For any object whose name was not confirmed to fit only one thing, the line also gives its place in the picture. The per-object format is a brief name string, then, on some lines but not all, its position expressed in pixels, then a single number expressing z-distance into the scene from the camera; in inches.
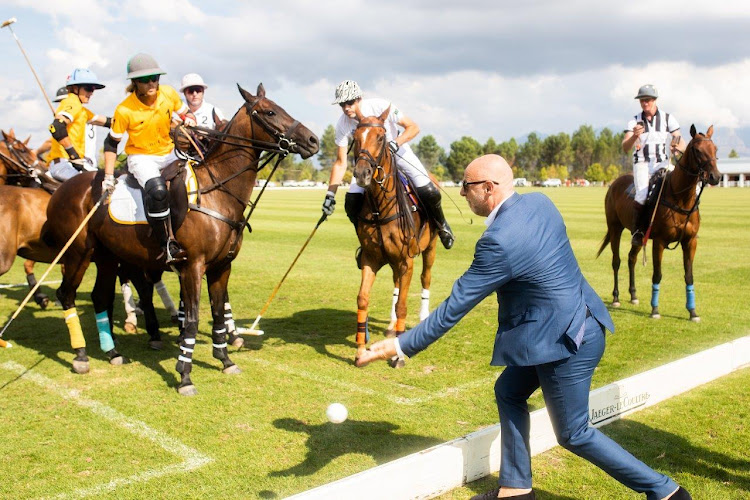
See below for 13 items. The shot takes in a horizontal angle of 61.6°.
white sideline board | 157.9
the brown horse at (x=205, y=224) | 269.0
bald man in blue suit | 143.6
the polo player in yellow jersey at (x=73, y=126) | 335.9
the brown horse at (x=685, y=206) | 366.3
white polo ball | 182.9
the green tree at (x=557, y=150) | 5787.4
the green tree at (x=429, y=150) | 6072.8
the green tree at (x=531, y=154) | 5964.6
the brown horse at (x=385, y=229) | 288.0
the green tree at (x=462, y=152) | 5486.7
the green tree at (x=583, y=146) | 5826.8
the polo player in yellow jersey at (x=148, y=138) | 259.3
